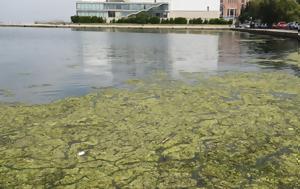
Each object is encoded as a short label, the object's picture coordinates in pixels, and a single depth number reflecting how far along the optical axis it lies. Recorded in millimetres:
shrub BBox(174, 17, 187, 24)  133625
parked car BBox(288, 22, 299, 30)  79969
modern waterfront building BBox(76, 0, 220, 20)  155875
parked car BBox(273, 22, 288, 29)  90462
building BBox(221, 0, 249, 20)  177625
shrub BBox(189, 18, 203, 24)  137875
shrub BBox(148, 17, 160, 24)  135750
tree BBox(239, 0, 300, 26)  83938
